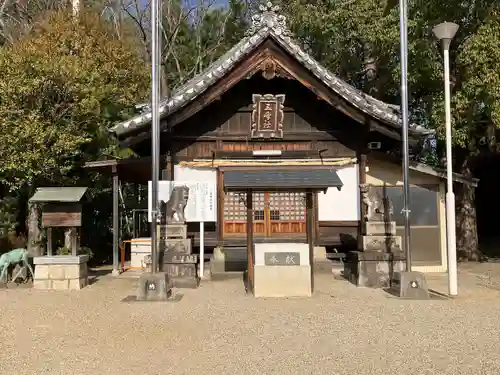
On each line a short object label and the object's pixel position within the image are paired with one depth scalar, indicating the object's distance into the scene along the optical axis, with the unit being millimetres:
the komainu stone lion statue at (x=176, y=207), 11781
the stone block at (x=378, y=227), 11604
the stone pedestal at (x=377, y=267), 11414
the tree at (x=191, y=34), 27312
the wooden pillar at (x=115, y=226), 13938
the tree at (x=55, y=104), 13234
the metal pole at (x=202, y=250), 12789
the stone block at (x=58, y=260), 11703
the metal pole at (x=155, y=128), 10141
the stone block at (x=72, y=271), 11727
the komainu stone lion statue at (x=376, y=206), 11656
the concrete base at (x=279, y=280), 10164
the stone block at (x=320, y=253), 13916
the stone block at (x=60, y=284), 11695
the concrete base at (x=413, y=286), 9992
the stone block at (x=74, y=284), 11734
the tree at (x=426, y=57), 13836
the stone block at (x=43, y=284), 11703
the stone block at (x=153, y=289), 9828
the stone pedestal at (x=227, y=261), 13438
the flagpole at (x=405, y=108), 10474
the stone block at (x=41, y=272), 11734
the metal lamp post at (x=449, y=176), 10156
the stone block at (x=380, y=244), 11570
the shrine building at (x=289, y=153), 13227
